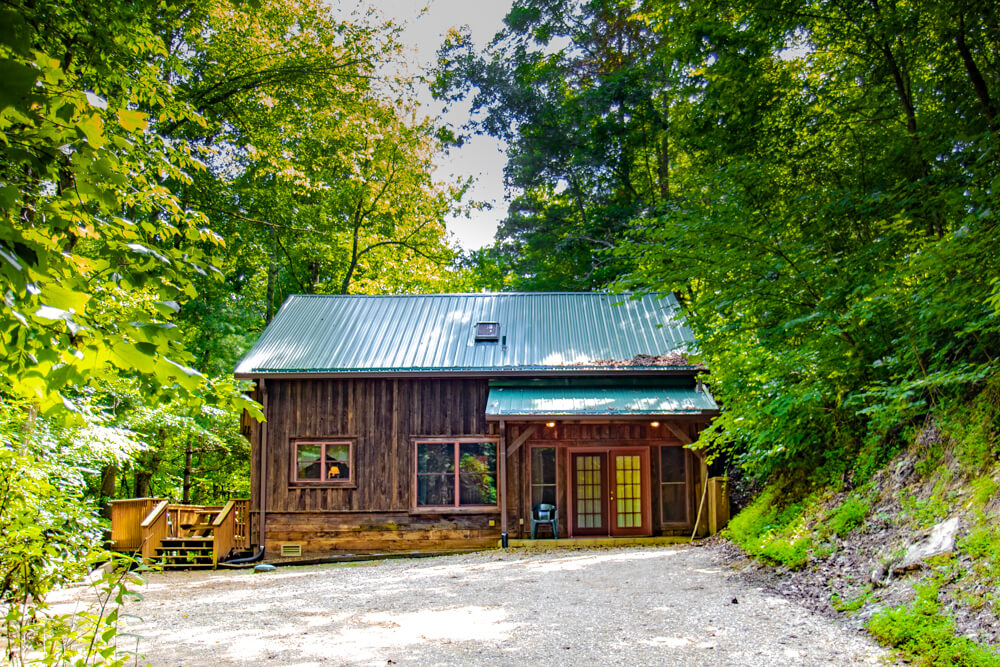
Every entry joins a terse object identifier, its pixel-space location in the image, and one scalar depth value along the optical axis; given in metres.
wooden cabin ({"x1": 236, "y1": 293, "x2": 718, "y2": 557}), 12.81
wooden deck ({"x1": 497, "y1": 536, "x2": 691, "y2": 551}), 11.98
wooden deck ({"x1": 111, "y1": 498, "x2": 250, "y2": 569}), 12.70
